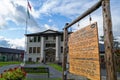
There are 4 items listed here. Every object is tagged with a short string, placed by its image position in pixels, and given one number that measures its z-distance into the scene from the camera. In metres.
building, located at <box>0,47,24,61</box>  30.54
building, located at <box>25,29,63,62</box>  25.50
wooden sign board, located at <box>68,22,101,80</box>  2.48
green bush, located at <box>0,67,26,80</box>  3.90
